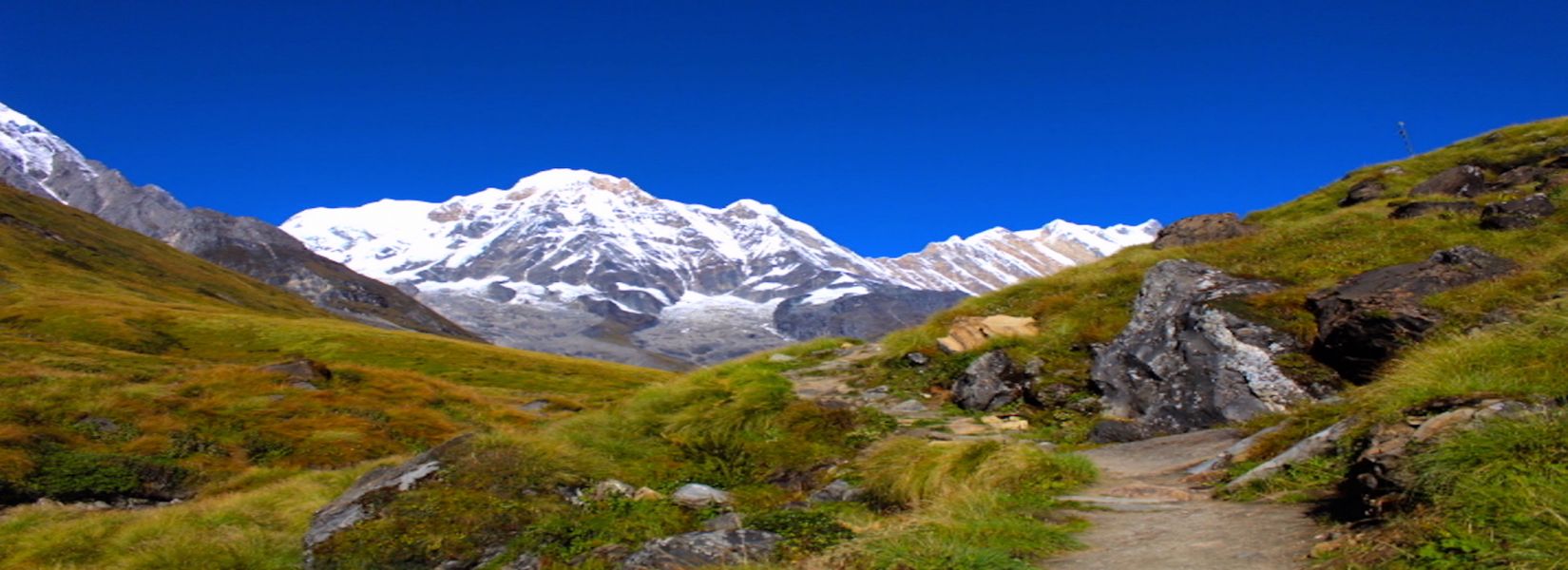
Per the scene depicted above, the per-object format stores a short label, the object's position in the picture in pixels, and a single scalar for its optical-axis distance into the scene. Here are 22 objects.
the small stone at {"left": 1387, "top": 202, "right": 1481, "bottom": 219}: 21.84
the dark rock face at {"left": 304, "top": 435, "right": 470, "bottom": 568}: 11.18
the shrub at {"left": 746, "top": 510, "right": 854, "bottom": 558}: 8.32
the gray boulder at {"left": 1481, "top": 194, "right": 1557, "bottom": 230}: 18.83
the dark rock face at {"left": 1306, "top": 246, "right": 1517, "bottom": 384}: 13.09
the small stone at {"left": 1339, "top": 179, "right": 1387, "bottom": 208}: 29.25
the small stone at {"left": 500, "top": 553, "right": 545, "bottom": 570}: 9.95
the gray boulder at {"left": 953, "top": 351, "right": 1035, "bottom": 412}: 16.94
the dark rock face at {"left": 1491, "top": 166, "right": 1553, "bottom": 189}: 25.28
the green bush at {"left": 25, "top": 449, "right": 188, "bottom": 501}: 23.50
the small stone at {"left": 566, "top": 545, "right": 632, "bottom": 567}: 9.39
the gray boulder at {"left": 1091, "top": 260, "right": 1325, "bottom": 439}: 13.79
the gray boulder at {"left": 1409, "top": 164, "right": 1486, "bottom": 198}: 27.02
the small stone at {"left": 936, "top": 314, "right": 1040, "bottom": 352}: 20.11
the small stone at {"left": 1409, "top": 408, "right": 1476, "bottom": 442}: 6.64
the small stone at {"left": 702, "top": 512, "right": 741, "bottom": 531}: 9.87
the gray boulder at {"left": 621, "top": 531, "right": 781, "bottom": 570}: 8.38
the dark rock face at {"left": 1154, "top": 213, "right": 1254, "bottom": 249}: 28.83
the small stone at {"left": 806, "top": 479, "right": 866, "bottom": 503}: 11.04
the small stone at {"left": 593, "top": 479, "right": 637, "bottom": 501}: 12.09
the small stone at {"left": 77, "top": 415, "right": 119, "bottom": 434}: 29.95
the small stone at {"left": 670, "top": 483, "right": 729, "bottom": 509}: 11.73
